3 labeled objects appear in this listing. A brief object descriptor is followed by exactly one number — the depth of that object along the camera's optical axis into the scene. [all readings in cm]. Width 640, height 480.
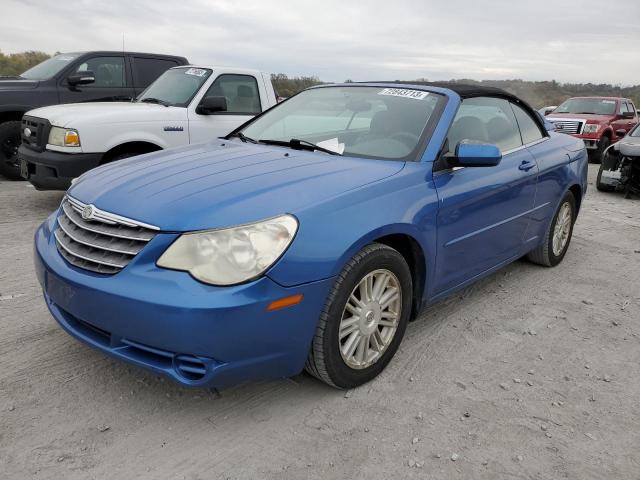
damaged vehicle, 874
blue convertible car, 226
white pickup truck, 579
